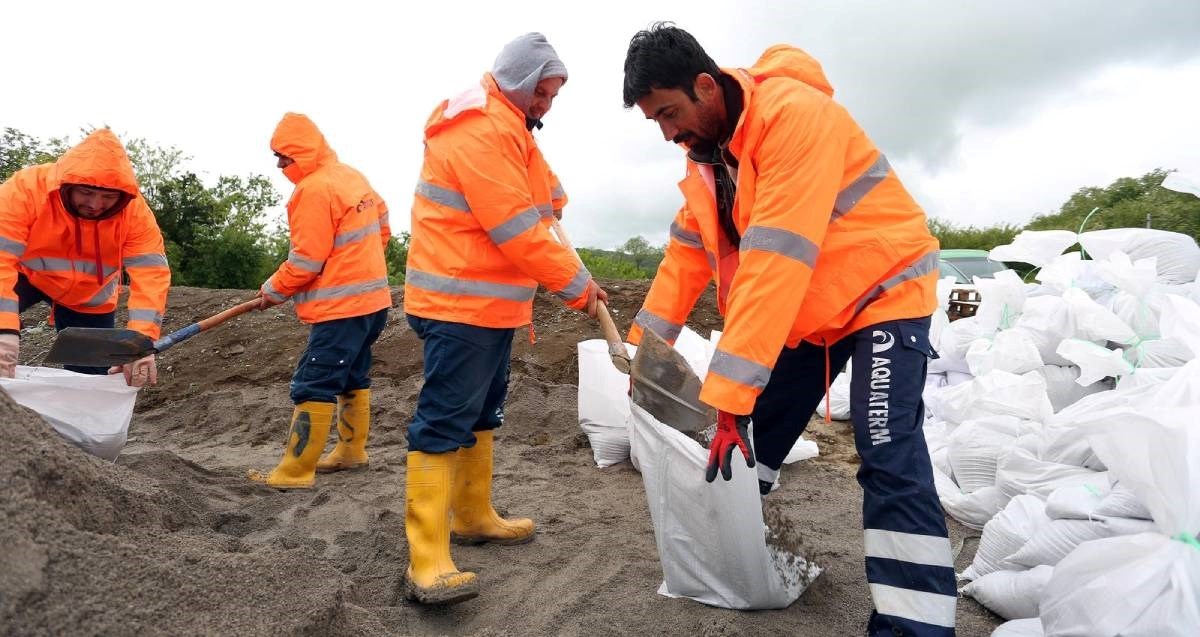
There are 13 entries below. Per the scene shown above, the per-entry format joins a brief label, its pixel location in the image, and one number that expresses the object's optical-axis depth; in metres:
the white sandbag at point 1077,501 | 2.20
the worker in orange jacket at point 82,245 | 3.23
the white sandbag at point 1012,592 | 2.19
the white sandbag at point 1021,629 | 2.03
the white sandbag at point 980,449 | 3.19
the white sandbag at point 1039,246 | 4.60
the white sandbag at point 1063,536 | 2.06
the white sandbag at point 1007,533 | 2.40
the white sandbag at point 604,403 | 4.04
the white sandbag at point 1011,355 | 3.77
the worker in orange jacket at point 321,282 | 3.73
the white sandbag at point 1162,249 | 4.04
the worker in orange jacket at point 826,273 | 1.85
